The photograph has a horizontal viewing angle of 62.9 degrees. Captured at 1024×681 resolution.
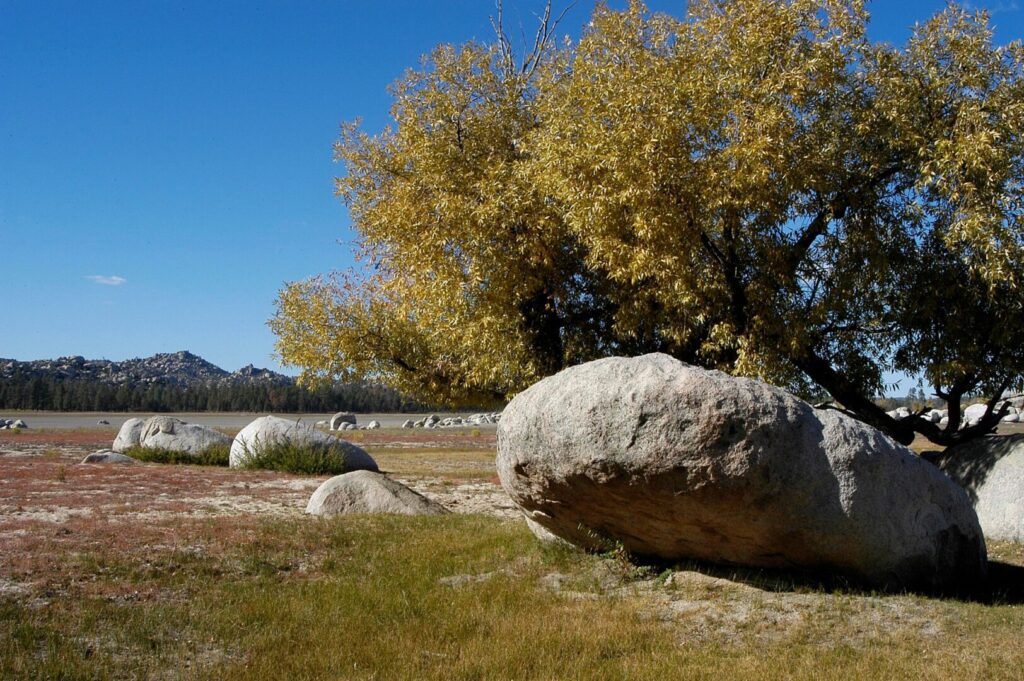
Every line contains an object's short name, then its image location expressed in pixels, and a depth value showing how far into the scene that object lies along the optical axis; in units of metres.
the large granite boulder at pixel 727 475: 8.29
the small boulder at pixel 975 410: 49.00
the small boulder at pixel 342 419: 69.00
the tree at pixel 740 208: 12.84
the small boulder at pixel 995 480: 12.97
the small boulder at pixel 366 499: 15.43
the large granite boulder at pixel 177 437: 27.84
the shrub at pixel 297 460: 23.91
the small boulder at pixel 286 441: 24.86
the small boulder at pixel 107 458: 25.62
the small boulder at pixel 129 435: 29.81
